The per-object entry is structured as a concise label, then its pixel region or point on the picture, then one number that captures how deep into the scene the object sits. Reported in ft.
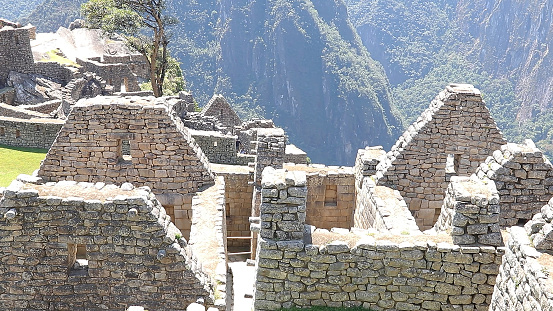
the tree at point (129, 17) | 97.50
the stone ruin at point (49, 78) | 93.44
